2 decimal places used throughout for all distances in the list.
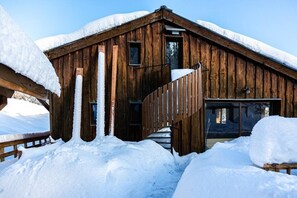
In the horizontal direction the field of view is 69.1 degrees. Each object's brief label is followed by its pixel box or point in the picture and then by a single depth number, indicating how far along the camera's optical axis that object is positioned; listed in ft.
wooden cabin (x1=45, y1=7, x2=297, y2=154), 27.53
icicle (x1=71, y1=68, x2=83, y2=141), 26.07
